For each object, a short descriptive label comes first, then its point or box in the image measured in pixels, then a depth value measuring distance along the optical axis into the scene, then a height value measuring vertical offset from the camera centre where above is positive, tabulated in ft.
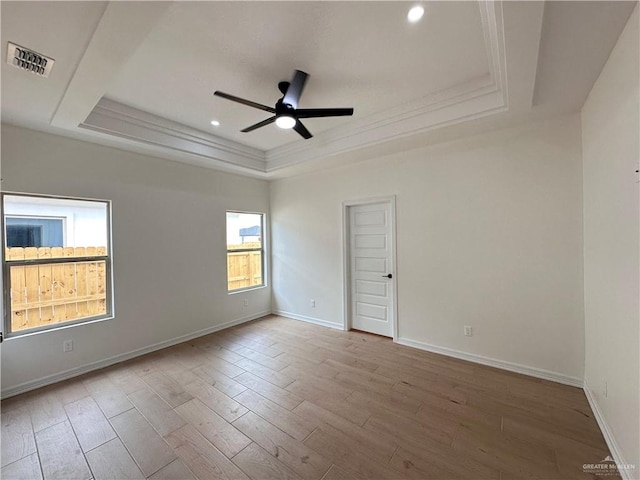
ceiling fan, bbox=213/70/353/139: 7.72 +3.79
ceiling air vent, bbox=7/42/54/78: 5.59 +4.03
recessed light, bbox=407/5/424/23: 5.64 +4.89
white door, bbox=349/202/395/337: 13.03 -1.55
